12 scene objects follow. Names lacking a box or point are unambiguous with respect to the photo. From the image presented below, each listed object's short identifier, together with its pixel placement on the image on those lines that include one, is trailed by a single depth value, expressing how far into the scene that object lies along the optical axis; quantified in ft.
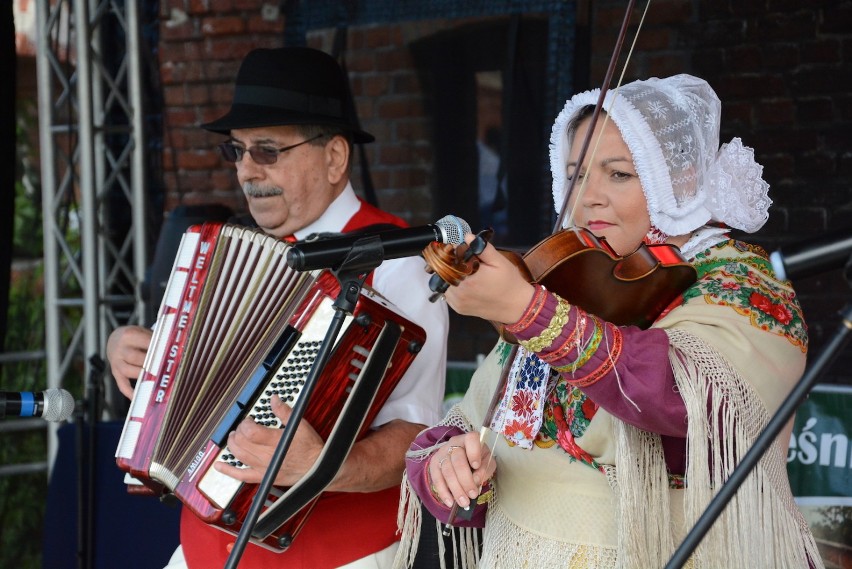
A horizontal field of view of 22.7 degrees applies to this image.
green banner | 12.71
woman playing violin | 9.27
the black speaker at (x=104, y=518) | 13.67
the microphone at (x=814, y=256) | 8.30
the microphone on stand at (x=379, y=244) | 8.91
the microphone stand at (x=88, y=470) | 13.49
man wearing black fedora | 10.78
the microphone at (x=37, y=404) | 9.72
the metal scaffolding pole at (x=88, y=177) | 14.98
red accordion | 10.39
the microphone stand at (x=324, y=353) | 9.14
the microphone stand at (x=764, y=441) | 8.26
